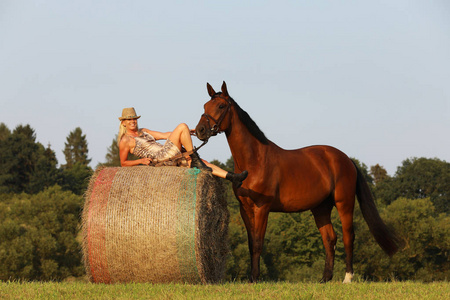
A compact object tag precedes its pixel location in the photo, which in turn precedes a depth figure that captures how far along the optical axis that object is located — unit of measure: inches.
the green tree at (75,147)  4998.5
